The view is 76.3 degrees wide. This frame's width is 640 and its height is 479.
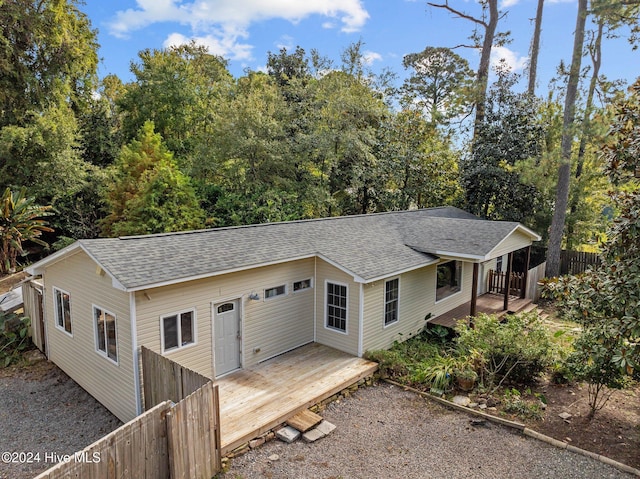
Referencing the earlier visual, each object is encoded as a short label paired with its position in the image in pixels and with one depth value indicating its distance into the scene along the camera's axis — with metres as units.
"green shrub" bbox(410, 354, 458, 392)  9.12
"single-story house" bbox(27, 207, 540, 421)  7.91
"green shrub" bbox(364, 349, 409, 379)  9.82
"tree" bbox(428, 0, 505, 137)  23.11
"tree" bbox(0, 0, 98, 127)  19.17
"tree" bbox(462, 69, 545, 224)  20.73
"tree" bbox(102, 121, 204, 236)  17.56
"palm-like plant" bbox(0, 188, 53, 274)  15.43
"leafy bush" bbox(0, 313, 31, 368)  11.14
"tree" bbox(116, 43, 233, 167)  25.45
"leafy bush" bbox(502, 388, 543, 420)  8.09
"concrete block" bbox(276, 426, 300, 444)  7.25
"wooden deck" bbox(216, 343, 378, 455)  7.35
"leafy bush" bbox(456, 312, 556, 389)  9.26
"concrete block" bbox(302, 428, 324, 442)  7.25
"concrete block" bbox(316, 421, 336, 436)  7.50
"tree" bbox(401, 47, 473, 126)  32.06
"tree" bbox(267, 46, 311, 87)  30.27
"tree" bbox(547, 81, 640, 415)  6.52
